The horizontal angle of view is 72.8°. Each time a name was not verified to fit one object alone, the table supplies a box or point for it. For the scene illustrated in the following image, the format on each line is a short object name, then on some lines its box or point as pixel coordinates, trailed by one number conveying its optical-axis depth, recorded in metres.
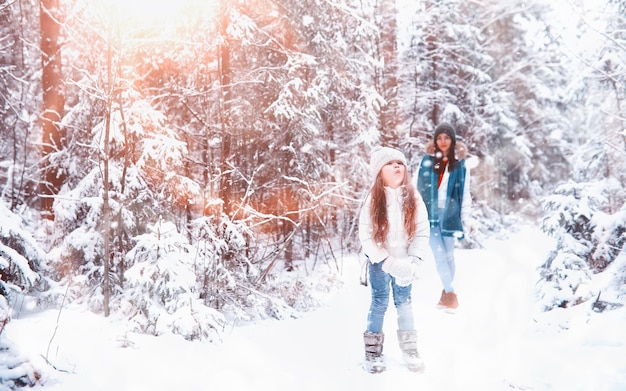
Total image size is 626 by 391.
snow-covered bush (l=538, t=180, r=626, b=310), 5.64
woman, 5.86
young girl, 4.03
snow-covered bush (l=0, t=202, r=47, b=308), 3.70
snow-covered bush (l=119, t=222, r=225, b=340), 4.47
